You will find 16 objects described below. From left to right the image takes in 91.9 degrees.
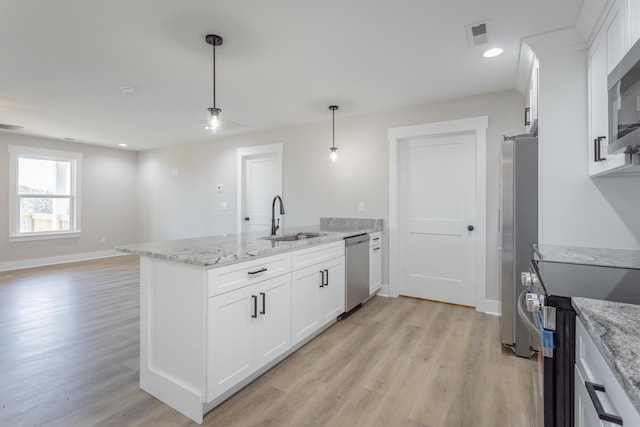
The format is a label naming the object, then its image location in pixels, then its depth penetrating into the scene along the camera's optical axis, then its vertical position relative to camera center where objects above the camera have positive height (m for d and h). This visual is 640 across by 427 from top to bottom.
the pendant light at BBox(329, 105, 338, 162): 3.78 +1.22
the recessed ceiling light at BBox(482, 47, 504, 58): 2.48 +1.31
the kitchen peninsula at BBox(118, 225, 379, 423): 1.71 -0.63
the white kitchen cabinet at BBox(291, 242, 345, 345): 2.46 -0.67
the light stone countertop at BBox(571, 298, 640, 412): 0.61 -0.31
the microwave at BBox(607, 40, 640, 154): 1.16 +0.45
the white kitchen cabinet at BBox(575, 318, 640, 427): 0.65 -0.44
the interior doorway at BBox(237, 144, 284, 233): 5.12 +0.47
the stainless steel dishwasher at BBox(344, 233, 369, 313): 3.23 -0.63
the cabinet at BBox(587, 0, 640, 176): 1.45 +0.82
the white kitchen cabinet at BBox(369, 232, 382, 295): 3.71 -0.61
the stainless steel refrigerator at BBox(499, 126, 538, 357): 2.32 -0.08
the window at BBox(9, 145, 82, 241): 5.49 +0.36
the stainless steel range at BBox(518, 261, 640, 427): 1.06 -0.41
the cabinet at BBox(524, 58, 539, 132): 2.41 +0.98
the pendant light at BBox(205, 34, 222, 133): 2.28 +0.74
